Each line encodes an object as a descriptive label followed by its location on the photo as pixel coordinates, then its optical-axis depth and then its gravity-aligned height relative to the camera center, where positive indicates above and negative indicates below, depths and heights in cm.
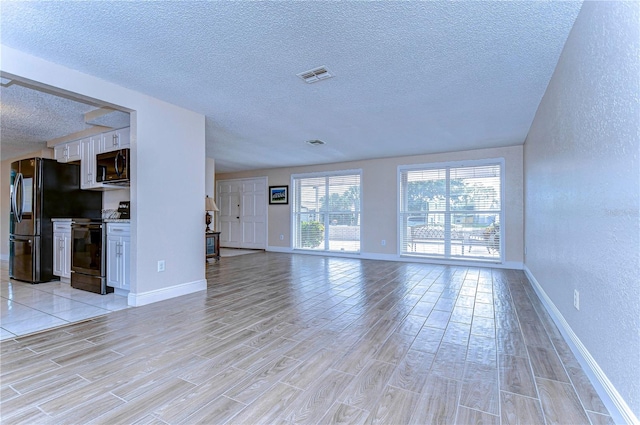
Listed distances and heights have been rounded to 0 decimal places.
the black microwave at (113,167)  355 +56
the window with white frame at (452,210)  571 +3
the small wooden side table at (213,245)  622 -70
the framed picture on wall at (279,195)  805 +47
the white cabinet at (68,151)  434 +92
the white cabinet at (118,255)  344 -50
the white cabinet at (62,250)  418 -53
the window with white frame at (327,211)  719 +2
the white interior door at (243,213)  844 -3
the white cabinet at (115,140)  369 +92
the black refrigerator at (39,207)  426 +8
